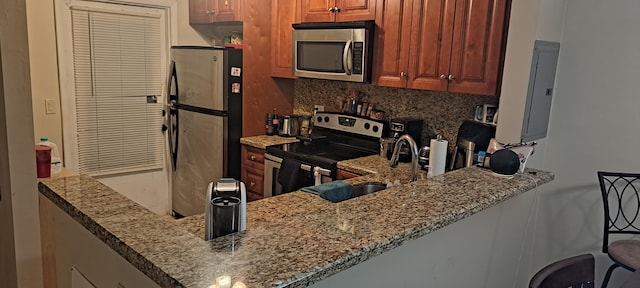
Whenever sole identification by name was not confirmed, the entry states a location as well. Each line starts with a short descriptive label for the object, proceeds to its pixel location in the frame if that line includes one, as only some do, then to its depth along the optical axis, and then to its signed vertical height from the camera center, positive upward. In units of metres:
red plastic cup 2.01 -0.45
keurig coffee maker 1.28 -0.39
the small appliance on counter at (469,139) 2.80 -0.37
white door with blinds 3.76 -0.27
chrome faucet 2.27 -0.39
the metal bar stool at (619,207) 2.52 -0.68
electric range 3.19 -0.59
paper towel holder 2.90 -0.51
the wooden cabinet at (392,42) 2.97 +0.21
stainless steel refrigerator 3.70 -0.44
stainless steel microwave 3.13 +0.15
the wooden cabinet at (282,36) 3.68 +0.26
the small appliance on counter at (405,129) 3.14 -0.37
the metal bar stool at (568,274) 1.49 -0.63
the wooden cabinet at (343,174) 3.01 -0.66
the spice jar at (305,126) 3.99 -0.48
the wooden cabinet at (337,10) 3.17 +0.43
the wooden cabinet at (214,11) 3.84 +0.47
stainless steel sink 2.43 -0.60
